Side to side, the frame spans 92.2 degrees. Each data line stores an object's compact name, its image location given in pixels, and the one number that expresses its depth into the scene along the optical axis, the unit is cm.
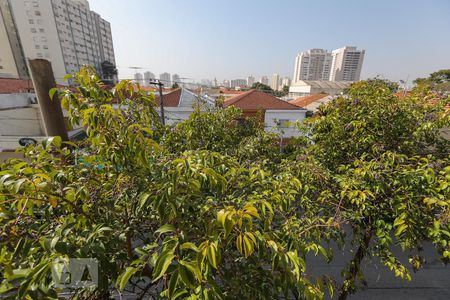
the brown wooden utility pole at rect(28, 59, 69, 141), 183
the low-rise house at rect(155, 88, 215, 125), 1312
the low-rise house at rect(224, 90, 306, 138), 1404
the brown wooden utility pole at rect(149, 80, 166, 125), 741
